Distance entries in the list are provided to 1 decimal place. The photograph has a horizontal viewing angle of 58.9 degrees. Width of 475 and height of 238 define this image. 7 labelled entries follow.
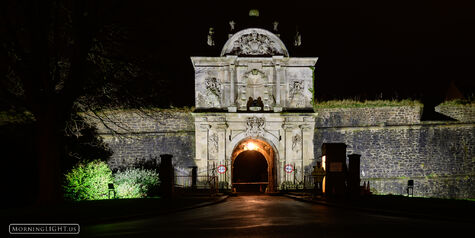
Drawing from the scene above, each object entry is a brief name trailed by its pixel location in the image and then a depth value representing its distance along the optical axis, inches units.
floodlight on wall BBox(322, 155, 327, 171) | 750.2
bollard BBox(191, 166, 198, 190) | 1002.2
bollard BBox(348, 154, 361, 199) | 726.5
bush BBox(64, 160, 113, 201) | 739.4
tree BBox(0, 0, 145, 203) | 523.5
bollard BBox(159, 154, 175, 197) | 756.0
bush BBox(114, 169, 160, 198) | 789.2
